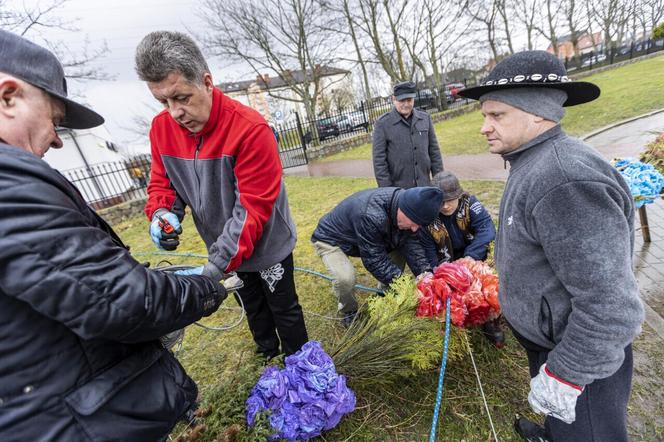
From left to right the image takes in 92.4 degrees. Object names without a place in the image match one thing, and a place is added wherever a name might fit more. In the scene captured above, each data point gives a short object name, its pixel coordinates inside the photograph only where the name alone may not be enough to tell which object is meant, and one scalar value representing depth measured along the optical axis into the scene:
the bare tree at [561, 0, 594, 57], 27.22
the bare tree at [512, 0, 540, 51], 26.42
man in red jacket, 1.52
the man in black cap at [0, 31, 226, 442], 0.79
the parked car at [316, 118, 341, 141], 17.36
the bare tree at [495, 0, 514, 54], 20.66
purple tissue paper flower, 1.68
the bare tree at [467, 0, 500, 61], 20.48
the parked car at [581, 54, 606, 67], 29.43
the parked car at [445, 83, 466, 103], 23.34
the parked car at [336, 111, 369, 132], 17.11
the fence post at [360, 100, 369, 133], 15.98
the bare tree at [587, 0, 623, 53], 27.94
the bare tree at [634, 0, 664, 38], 29.21
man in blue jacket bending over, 2.30
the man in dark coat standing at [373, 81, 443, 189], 3.83
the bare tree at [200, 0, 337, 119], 16.86
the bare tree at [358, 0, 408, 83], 17.69
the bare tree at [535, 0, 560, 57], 28.18
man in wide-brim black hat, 1.01
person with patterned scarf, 2.76
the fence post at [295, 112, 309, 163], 13.26
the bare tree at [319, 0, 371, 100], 17.37
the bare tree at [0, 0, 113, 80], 9.35
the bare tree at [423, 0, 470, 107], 19.61
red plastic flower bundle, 2.02
